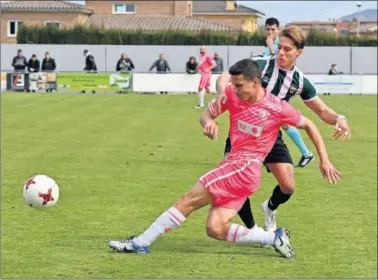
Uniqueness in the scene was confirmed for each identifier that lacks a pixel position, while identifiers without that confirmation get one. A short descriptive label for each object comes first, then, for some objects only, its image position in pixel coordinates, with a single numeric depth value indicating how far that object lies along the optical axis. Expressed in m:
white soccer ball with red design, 10.08
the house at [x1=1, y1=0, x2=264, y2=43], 81.69
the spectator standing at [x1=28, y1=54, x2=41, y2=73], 46.09
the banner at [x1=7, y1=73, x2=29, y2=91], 43.00
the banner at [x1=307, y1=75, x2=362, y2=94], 43.53
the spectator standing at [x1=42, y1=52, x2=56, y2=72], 45.59
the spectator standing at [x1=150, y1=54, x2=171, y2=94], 45.41
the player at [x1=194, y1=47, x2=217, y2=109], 32.22
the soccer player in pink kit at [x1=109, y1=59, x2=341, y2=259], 8.16
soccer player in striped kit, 8.76
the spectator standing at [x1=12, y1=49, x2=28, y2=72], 45.91
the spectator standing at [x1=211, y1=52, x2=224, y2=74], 46.12
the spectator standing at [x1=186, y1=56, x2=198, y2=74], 43.37
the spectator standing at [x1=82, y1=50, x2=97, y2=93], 46.09
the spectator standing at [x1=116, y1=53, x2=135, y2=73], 44.78
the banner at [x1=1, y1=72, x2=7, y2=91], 43.13
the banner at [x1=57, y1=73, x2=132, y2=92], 43.38
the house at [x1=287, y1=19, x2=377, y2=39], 164.88
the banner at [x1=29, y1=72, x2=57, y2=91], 43.31
